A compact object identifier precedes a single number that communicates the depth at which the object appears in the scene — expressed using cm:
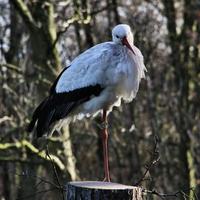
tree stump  834
